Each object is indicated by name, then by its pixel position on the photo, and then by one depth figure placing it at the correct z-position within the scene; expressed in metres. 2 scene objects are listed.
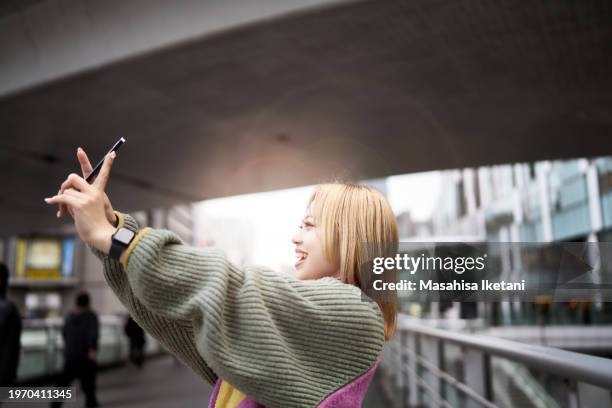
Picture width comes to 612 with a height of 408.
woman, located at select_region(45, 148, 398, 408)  1.12
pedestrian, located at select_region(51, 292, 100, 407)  8.22
